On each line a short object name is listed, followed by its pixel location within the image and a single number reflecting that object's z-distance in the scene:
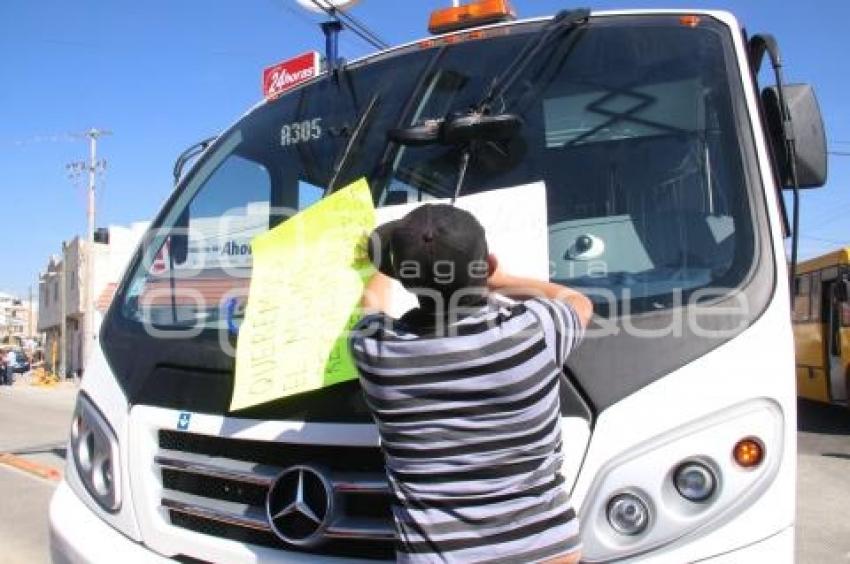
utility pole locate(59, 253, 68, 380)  40.38
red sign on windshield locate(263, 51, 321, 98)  3.76
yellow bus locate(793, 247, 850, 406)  12.84
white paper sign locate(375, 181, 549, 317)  2.40
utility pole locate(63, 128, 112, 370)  38.78
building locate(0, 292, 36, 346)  107.20
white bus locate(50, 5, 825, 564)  2.02
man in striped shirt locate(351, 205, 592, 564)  1.77
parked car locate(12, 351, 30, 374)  51.53
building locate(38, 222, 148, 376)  41.47
